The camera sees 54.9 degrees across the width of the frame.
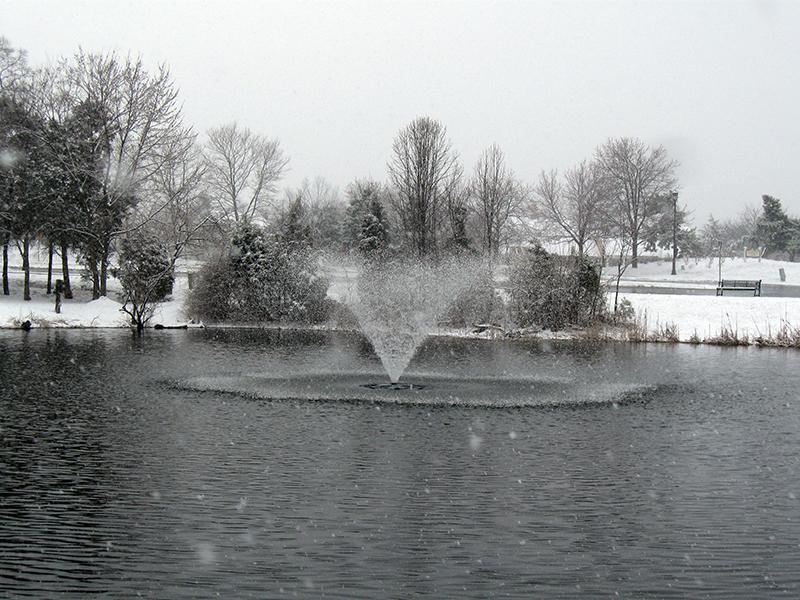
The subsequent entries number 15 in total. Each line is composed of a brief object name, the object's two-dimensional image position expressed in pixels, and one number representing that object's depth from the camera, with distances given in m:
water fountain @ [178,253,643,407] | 17.48
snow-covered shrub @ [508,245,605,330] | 34.94
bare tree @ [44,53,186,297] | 39.72
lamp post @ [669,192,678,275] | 66.56
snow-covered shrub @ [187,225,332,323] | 38.19
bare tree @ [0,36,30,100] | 42.03
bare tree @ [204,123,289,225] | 71.88
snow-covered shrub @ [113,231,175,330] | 35.97
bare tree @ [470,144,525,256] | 44.62
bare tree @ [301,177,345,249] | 85.44
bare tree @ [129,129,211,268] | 40.75
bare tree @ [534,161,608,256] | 66.75
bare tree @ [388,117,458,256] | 41.75
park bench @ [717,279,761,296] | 42.94
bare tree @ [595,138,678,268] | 67.12
